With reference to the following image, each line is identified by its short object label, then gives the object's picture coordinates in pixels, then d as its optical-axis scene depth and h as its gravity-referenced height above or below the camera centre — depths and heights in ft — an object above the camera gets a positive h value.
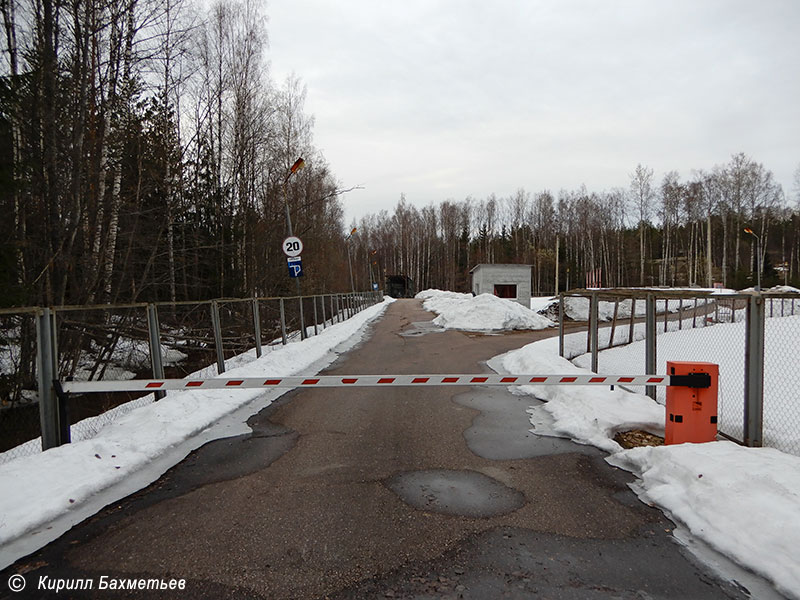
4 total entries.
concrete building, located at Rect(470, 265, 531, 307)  129.29 -1.85
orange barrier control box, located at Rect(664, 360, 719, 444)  15.05 -4.17
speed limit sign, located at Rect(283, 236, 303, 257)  47.34 +2.94
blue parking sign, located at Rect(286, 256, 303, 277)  49.34 +1.19
